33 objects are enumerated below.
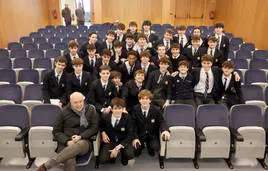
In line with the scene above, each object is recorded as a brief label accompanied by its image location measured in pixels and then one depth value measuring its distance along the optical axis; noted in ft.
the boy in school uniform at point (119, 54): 18.16
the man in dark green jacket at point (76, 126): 11.27
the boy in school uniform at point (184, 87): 15.38
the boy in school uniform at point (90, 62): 17.98
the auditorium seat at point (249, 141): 12.20
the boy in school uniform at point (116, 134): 11.91
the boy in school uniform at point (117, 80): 14.84
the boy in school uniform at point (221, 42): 20.58
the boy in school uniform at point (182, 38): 21.06
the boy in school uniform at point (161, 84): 15.46
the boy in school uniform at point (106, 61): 16.70
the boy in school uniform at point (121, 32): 22.30
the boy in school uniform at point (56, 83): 15.08
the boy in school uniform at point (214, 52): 18.17
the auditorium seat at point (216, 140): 12.15
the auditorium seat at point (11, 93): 15.94
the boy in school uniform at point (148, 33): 23.36
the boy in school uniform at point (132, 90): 14.83
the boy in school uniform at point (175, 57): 17.75
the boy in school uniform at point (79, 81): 15.23
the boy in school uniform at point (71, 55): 17.56
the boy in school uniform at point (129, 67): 16.88
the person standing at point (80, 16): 43.50
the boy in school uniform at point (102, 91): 14.29
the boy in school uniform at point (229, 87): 14.98
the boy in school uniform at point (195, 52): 18.58
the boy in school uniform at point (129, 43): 19.60
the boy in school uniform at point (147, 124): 12.62
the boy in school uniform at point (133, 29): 22.99
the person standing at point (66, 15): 42.34
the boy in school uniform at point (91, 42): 19.81
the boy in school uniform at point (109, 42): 19.74
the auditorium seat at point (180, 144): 12.27
